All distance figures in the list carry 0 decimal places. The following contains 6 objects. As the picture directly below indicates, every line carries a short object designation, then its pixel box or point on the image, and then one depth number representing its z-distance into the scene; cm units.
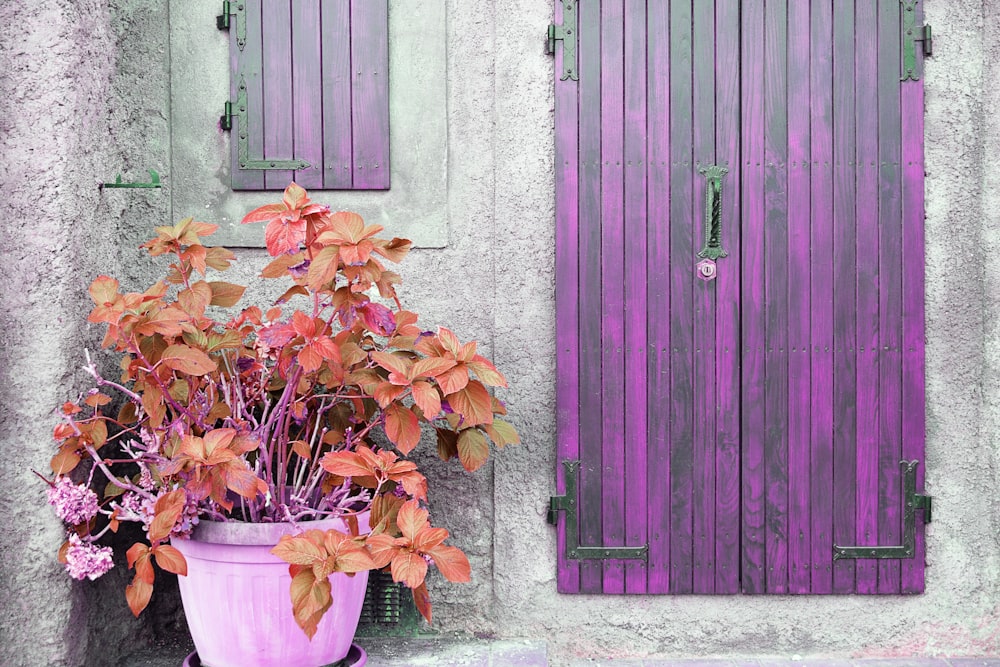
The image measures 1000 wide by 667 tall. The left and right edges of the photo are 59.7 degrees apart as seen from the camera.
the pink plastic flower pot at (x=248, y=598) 251
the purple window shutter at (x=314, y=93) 318
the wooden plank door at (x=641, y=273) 315
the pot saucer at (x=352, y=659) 270
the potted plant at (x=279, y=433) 232
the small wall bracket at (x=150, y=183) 291
